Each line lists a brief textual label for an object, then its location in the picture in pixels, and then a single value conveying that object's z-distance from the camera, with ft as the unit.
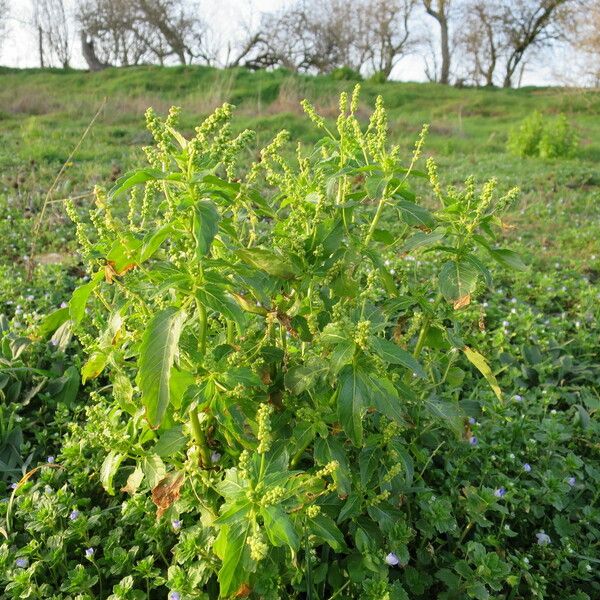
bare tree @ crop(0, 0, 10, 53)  92.40
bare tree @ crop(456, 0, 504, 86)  110.32
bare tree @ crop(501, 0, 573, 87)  102.83
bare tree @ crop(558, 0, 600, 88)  62.64
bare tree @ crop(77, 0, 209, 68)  99.60
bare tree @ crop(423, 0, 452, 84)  106.01
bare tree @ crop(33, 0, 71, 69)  101.96
